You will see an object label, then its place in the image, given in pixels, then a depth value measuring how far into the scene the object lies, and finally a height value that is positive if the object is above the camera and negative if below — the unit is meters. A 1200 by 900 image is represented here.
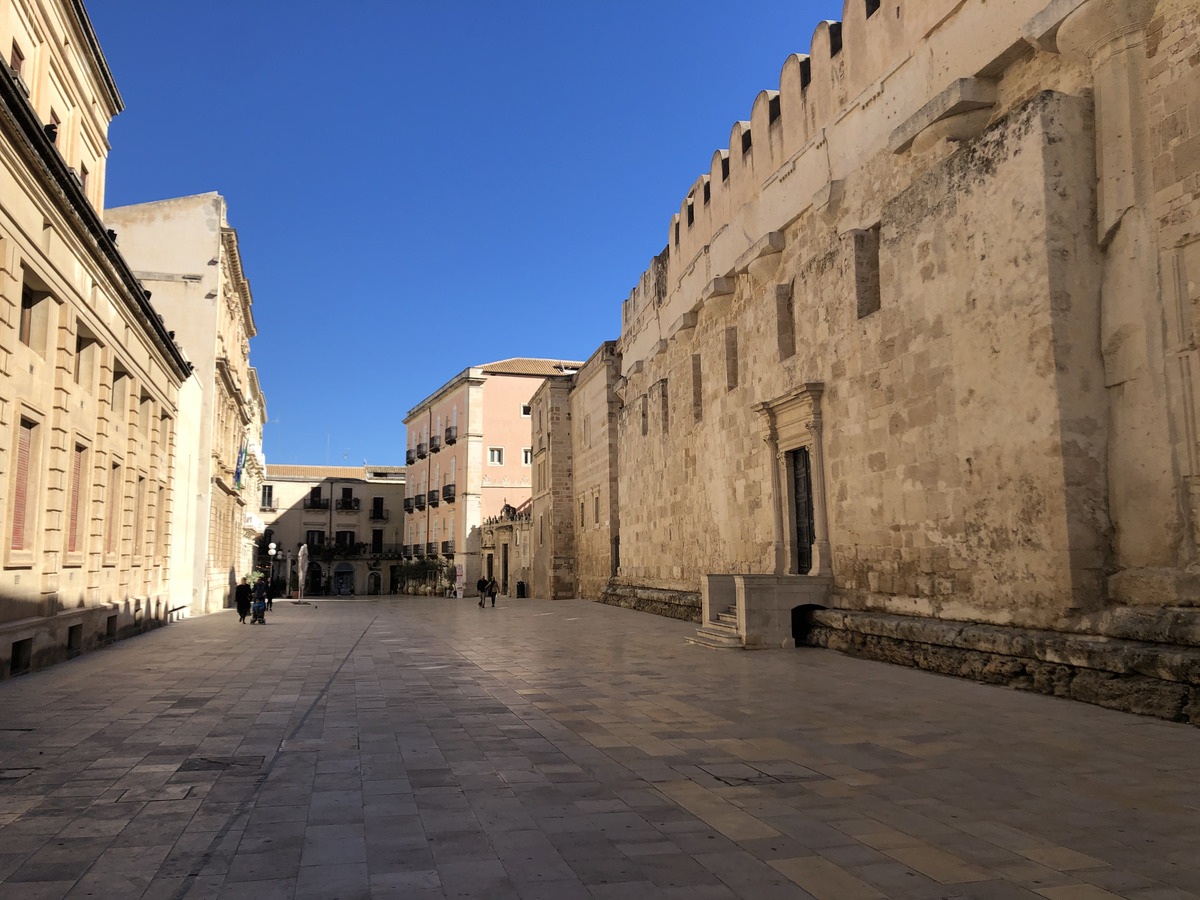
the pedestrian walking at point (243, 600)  19.70 -0.86
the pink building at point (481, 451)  47.19 +5.78
